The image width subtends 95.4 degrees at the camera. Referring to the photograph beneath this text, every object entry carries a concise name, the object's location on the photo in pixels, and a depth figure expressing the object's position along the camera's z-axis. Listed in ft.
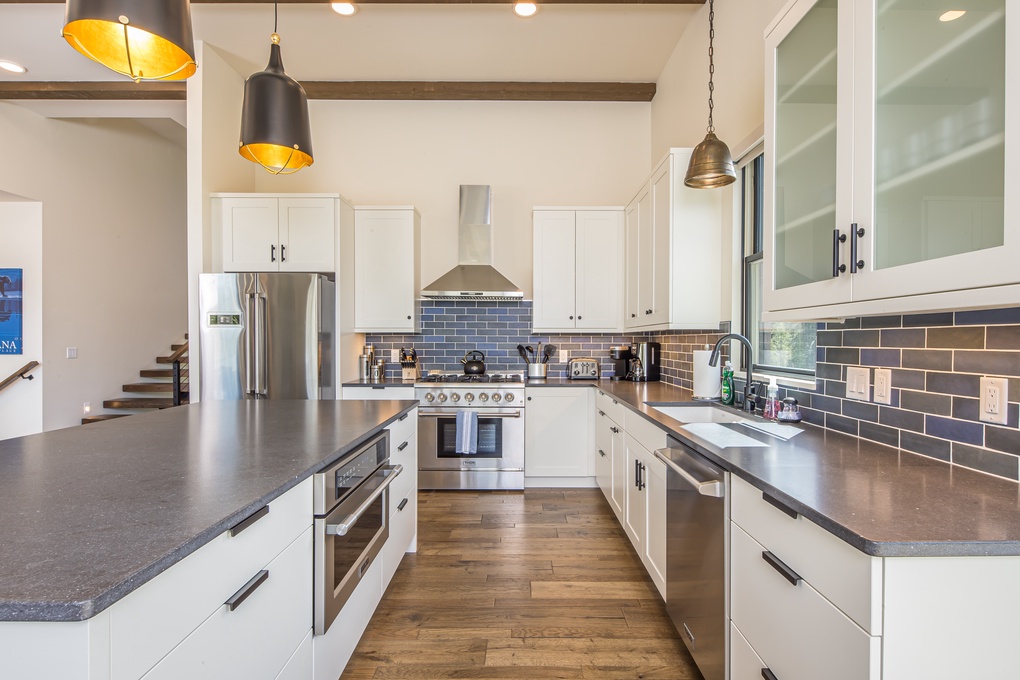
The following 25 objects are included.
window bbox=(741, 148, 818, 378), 7.78
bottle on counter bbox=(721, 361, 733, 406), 8.23
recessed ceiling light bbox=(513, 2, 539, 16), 10.20
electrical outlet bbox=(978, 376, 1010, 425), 3.88
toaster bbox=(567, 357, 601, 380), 13.80
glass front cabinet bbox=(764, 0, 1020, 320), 3.14
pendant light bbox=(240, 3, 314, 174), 6.38
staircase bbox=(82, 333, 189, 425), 16.41
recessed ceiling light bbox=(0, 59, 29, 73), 12.30
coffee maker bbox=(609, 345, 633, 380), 13.73
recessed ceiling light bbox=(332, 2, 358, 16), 10.36
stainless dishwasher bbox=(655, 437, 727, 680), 4.83
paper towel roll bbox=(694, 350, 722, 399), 8.52
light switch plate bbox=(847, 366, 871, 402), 5.40
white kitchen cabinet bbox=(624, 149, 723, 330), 9.16
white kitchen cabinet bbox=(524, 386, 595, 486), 12.57
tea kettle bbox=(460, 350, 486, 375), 13.38
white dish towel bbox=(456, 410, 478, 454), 12.16
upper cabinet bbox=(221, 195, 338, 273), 12.35
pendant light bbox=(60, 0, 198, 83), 4.23
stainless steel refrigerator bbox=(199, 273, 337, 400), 11.43
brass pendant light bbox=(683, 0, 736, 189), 7.16
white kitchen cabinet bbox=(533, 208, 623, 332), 13.34
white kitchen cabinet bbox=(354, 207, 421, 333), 13.29
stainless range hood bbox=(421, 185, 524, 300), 13.30
